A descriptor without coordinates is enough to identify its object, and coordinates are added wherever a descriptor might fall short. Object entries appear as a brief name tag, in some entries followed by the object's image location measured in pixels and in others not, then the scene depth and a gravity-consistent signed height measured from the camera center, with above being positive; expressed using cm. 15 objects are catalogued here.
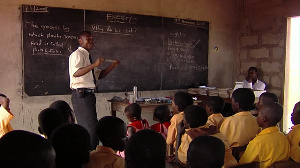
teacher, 330 -13
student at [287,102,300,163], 203 -44
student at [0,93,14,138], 256 -38
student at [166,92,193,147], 288 -26
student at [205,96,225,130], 286 -30
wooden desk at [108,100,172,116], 405 -43
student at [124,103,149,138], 282 -40
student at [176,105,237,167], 206 -38
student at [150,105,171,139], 297 -44
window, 531 +9
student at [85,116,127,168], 170 -41
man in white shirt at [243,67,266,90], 541 -10
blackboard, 407 +40
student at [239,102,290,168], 193 -46
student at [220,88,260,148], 239 -42
